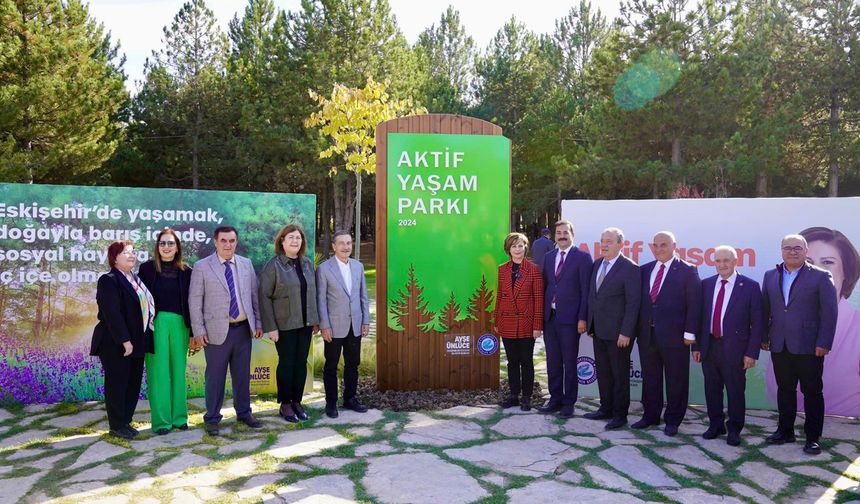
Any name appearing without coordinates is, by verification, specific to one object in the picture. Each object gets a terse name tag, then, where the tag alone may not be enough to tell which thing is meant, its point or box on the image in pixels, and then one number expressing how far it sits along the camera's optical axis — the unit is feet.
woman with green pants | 16.70
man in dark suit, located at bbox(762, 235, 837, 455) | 15.47
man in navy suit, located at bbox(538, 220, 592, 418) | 18.56
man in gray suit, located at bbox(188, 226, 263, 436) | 16.74
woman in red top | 19.02
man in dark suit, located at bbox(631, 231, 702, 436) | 16.78
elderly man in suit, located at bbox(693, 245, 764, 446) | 16.08
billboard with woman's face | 18.69
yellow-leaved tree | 41.57
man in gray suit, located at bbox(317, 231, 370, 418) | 18.25
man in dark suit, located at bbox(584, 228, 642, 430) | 17.30
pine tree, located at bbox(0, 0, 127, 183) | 52.57
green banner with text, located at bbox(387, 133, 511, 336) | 20.94
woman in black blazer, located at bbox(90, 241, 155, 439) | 15.80
